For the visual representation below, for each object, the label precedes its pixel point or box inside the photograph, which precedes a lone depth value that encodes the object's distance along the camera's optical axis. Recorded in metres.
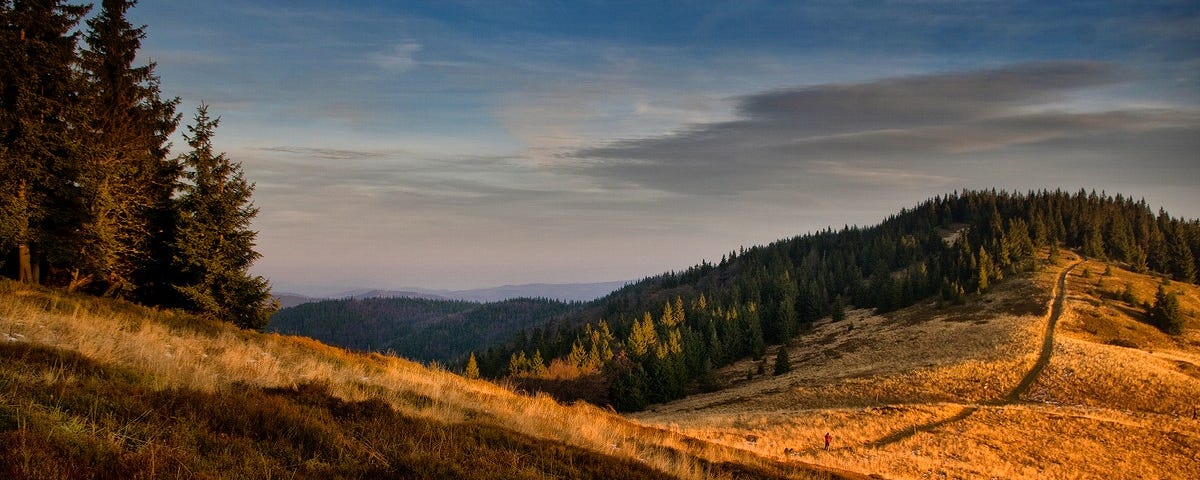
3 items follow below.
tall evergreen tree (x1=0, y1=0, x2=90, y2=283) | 23.03
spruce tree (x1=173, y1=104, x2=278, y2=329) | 25.52
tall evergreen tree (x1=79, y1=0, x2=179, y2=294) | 24.39
